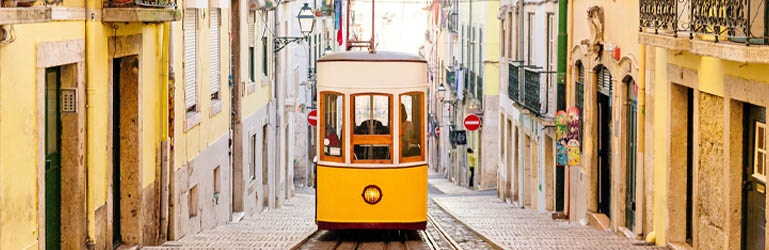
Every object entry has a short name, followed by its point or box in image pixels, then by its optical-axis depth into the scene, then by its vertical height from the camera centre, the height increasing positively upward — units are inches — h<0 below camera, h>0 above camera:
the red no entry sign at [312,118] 925.9 -54.5
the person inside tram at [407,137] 583.2 -42.3
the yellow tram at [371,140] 582.2 -43.7
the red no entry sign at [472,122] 1227.0 -73.9
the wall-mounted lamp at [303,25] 1021.2 +21.9
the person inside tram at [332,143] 586.5 -45.6
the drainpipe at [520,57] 1032.8 -5.9
